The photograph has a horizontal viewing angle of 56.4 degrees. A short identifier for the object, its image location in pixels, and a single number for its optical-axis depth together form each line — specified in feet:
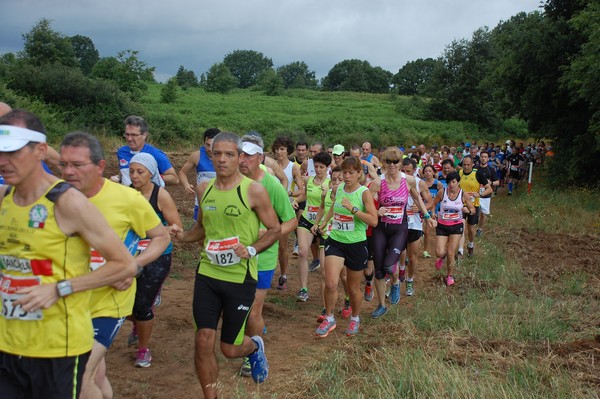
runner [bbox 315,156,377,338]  22.00
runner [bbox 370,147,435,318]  25.43
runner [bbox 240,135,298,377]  17.39
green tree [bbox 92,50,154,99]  112.16
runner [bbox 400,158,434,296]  29.25
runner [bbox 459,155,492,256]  38.88
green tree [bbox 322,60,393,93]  315.78
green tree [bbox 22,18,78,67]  97.91
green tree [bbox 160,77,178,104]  135.13
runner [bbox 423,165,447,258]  35.94
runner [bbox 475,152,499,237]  42.42
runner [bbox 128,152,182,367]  16.71
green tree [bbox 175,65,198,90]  294.46
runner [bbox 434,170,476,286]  31.40
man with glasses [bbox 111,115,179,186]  20.53
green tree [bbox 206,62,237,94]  225.97
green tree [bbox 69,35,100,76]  323.57
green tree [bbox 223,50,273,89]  452.35
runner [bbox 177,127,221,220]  23.94
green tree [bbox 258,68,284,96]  228.63
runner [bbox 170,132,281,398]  14.62
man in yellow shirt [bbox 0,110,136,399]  9.19
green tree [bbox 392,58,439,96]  330.34
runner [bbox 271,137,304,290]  28.53
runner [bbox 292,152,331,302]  27.27
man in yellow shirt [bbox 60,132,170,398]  11.50
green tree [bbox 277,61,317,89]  401.00
